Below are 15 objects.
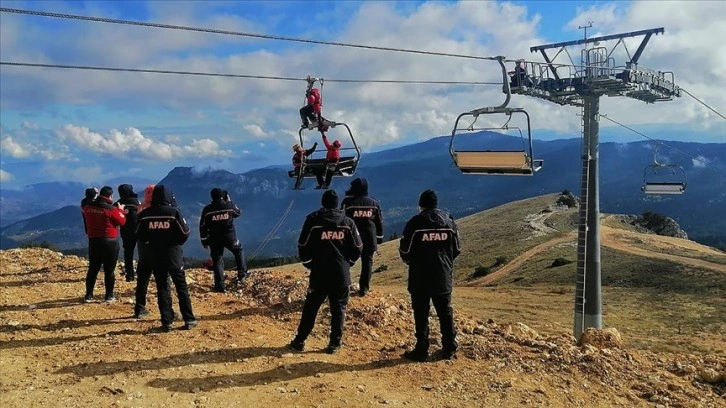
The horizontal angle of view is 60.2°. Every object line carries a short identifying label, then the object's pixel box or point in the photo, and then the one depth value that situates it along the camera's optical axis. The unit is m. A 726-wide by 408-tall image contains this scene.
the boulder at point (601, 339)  11.15
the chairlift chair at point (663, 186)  22.27
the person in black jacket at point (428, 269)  9.27
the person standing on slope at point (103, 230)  12.08
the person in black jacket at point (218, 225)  13.06
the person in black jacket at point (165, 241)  10.18
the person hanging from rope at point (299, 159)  13.24
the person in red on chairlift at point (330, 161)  13.22
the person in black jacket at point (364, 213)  11.88
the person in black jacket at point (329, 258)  9.44
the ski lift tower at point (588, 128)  21.69
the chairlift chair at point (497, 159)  12.01
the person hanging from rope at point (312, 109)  12.57
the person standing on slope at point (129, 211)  14.15
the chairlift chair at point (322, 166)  13.28
